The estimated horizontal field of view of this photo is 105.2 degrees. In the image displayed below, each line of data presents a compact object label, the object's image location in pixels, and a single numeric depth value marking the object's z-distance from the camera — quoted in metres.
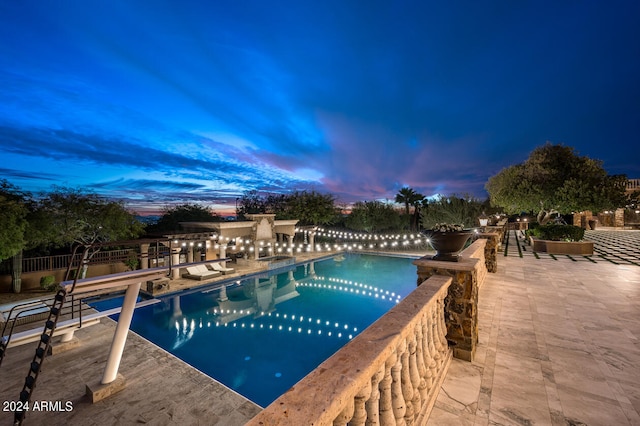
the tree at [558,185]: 11.61
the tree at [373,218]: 25.44
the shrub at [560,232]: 10.14
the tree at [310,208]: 22.78
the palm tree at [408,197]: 31.20
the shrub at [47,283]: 9.71
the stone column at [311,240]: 17.97
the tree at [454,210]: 20.16
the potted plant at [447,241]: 2.83
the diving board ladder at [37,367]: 2.92
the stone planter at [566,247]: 9.64
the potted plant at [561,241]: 9.71
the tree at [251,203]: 28.94
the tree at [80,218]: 9.87
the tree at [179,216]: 20.58
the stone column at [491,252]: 6.79
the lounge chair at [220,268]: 12.34
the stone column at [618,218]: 25.56
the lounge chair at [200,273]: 11.38
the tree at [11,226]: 7.77
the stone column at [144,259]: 10.61
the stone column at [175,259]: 11.13
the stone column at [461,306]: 2.62
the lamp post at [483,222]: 11.49
